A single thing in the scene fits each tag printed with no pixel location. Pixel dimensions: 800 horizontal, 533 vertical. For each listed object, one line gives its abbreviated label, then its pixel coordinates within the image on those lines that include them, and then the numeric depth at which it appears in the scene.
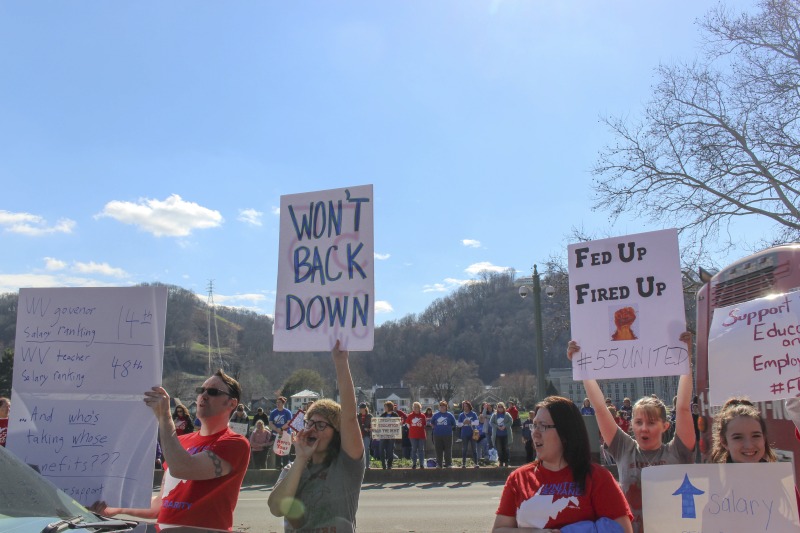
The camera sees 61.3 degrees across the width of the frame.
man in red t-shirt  3.20
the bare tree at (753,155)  17.11
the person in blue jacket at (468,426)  17.14
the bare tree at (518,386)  108.69
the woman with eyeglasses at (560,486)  2.84
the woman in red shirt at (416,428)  16.48
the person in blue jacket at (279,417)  15.68
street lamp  20.12
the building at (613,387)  106.57
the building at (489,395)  108.27
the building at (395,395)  104.97
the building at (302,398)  60.38
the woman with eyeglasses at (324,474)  3.19
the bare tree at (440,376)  108.94
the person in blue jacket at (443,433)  16.55
